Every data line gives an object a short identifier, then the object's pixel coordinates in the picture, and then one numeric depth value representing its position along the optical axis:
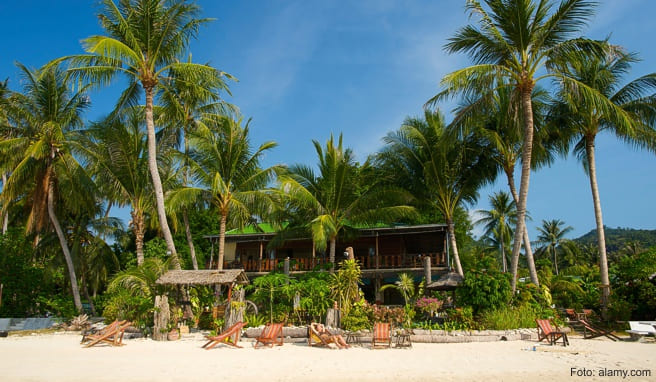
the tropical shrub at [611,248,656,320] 15.45
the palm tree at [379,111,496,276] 19.83
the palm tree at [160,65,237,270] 18.17
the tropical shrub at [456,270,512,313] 13.80
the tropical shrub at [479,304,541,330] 13.59
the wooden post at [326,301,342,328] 13.12
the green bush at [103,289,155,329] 14.20
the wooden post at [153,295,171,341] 13.36
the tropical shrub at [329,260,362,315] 13.91
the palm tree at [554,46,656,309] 17.42
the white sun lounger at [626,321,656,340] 12.60
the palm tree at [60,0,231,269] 16.31
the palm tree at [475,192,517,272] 39.03
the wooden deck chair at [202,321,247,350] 11.37
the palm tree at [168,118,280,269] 19.07
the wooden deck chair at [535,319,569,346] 11.59
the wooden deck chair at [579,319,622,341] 12.92
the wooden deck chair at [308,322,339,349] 11.51
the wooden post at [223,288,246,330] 13.77
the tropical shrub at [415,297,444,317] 14.65
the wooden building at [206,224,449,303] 21.20
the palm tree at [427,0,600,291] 14.42
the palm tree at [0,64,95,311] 19.06
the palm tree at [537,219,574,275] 49.51
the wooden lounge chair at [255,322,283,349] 11.85
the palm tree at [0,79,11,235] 19.65
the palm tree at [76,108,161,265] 18.72
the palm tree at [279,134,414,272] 19.83
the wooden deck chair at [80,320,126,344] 12.43
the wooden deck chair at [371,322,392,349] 11.45
